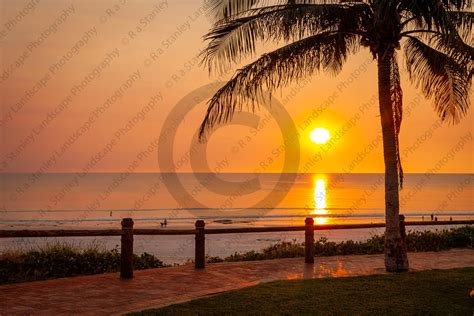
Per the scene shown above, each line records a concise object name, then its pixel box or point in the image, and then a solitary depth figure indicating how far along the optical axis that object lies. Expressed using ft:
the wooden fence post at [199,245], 42.39
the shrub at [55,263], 40.96
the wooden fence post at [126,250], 38.19
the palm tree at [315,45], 40.29
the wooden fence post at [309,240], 46.28
